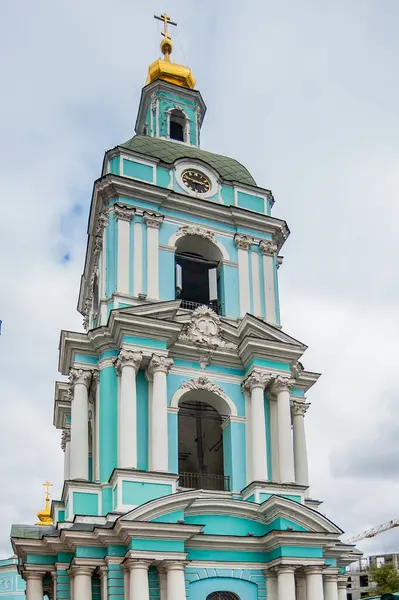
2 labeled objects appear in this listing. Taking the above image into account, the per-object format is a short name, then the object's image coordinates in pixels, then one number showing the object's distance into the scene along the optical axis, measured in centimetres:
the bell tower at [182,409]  1845
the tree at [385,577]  4284
